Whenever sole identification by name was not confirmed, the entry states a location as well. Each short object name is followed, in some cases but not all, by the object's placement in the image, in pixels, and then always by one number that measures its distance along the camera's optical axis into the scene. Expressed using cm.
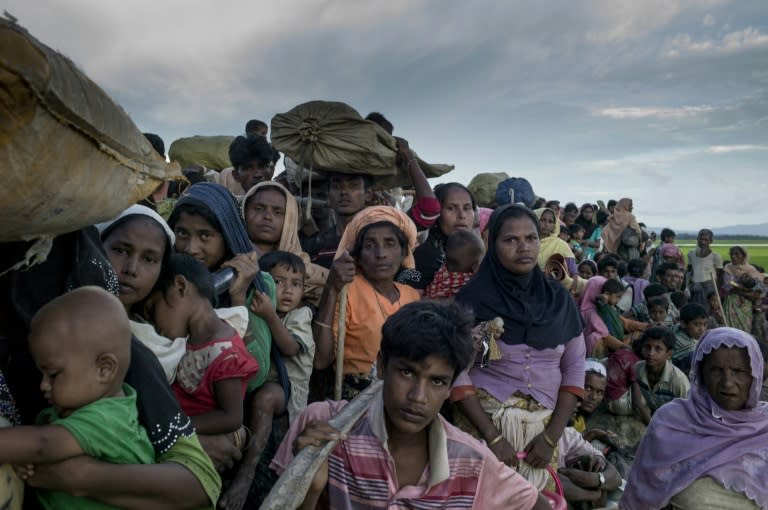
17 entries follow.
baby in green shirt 123
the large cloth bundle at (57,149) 77
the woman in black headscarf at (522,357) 306
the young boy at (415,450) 205
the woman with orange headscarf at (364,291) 330
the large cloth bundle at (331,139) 417
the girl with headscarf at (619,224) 1264
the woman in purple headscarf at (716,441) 317
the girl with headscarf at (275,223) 360
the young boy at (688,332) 670
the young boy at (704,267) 1192
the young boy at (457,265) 395
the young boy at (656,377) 573
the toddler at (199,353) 211
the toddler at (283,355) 240
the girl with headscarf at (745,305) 1048
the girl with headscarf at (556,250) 612
